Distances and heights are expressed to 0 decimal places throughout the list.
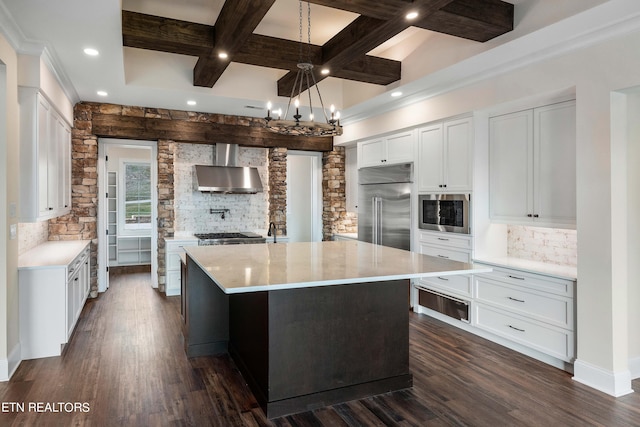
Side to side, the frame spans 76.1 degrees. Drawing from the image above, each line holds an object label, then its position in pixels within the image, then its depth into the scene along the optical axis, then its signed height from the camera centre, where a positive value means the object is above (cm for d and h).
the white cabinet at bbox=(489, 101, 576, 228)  355 +45
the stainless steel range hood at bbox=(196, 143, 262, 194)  620 +60
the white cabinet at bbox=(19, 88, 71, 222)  361 +54
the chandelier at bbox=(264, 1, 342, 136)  317 +70
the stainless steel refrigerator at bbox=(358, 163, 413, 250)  534 +12
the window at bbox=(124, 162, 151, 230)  844 +36
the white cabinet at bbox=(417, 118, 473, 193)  444 +65
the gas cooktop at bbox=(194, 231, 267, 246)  584 -36
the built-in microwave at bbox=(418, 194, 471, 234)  444 +2
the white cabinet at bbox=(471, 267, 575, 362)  340 -88
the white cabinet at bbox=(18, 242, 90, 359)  360 -84
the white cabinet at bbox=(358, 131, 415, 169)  532 +90
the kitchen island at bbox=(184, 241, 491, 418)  265 -77
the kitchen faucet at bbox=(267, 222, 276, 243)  638 -24
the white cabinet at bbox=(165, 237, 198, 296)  593 -68
